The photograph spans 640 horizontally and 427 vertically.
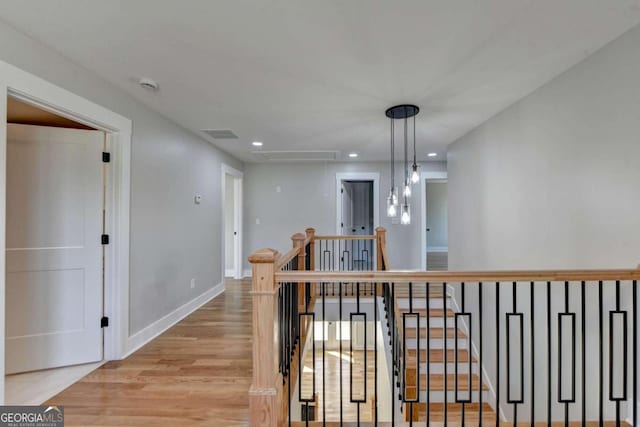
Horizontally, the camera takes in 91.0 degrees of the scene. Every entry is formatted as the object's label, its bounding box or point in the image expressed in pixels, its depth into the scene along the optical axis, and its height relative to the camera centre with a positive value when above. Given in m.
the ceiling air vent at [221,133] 3.88 +1.03
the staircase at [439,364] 3.81 -1.90
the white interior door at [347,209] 6.23 +0.12
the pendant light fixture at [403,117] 2.94 +0.99
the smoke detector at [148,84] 2.47 +1.05
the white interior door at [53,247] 2.44 -0.27
